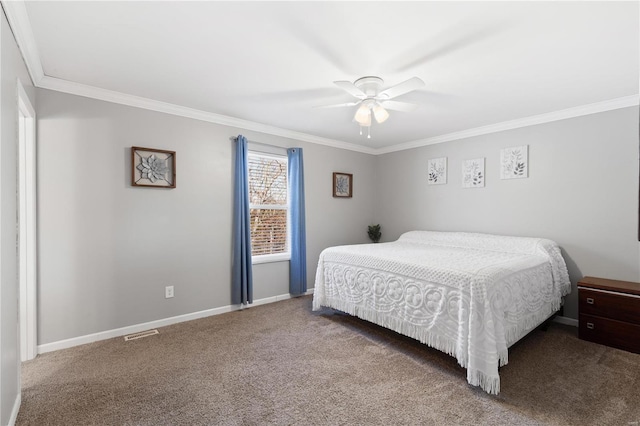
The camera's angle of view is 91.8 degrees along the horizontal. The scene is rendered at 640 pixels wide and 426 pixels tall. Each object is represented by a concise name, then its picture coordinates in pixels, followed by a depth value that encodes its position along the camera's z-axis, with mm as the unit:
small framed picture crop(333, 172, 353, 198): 4848
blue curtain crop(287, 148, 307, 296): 4281
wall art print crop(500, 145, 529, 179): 3672
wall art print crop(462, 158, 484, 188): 4078
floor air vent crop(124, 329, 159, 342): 2968
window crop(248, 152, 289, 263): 4121
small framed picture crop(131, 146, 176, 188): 3111
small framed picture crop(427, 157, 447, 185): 4475
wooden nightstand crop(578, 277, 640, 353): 2648
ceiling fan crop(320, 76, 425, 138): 2447
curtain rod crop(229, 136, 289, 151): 3809
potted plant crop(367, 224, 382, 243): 5235
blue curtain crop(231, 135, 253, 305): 3752
